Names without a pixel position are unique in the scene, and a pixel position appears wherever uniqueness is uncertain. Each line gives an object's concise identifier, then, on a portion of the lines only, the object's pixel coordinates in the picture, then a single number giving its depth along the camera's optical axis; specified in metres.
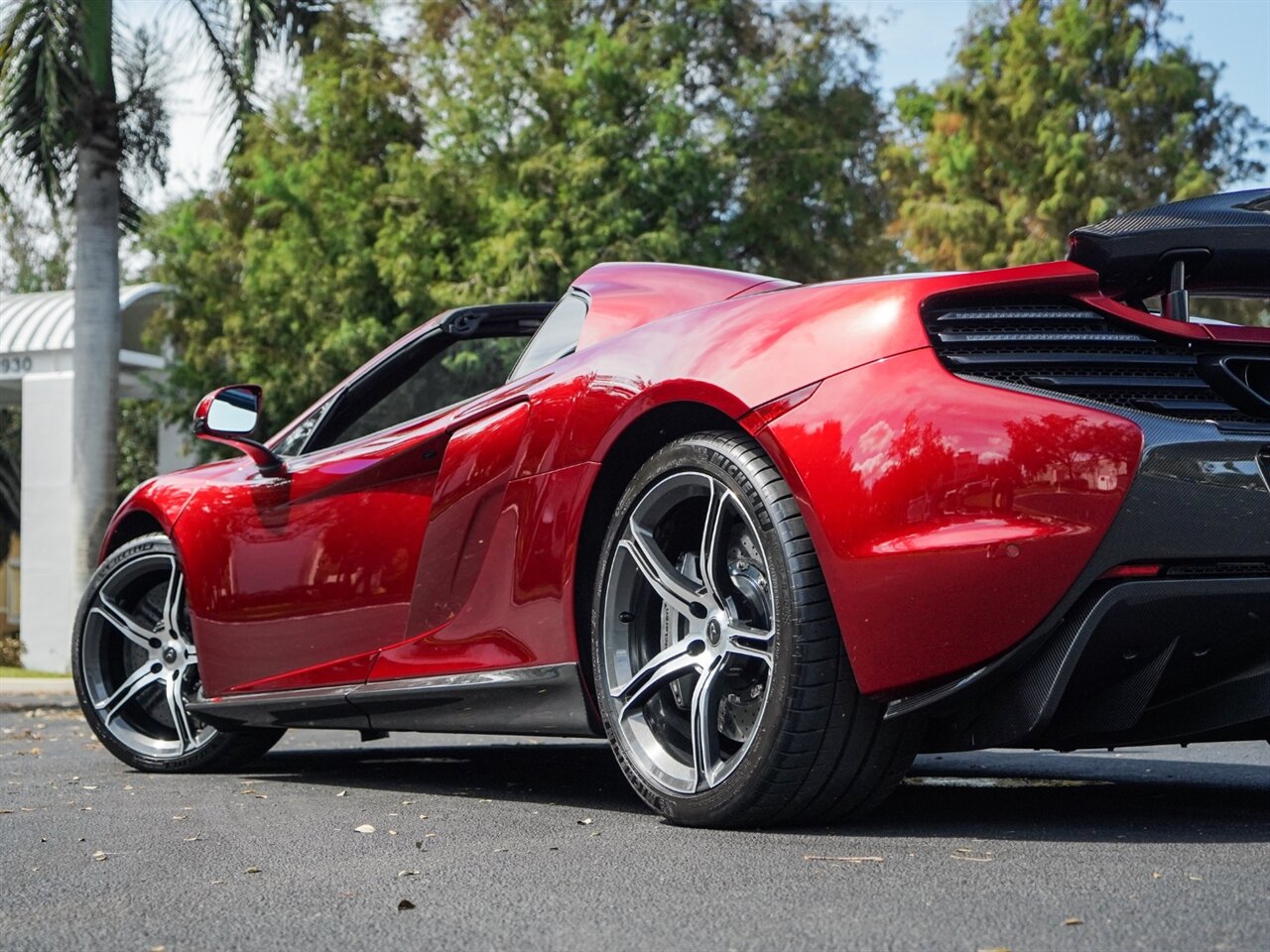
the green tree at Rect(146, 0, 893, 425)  21.33
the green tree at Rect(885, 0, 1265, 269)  25.94
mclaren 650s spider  2.87
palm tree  16.41
